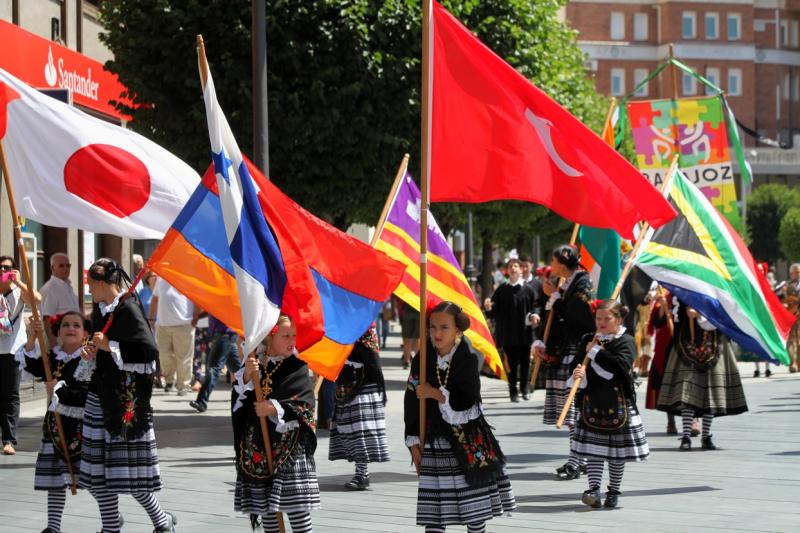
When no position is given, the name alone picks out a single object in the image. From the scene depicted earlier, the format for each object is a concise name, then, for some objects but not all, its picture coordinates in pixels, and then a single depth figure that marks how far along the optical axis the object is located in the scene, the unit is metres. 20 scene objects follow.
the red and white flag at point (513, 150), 8.27
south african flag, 10.81
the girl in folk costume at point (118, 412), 8.09
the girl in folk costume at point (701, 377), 12.52
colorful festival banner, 17.17
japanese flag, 8.75
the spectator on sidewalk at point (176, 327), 18.62
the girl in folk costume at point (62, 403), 8.33
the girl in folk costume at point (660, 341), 13.30
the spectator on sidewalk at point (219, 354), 16.39
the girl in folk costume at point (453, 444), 7.32
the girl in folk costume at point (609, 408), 9.54
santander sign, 17.45
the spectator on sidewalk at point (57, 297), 13.37
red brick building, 85.31
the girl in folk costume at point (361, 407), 10.77
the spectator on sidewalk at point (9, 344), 12.65
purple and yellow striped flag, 10.32
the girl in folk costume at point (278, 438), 7.16
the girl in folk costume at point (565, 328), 11.23
